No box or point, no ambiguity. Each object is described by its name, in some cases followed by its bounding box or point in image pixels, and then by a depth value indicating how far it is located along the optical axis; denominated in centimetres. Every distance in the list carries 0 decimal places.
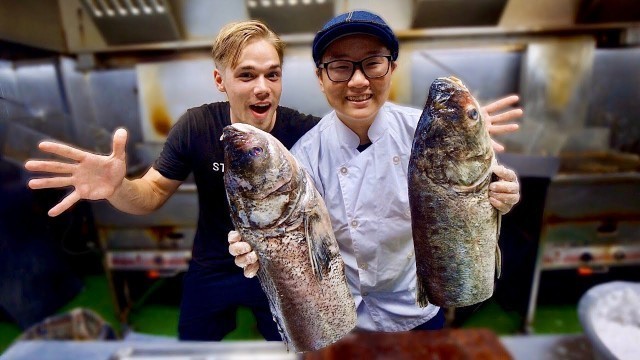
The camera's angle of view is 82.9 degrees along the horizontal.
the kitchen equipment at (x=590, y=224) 218
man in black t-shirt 105
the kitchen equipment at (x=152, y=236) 202
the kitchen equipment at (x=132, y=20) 182
